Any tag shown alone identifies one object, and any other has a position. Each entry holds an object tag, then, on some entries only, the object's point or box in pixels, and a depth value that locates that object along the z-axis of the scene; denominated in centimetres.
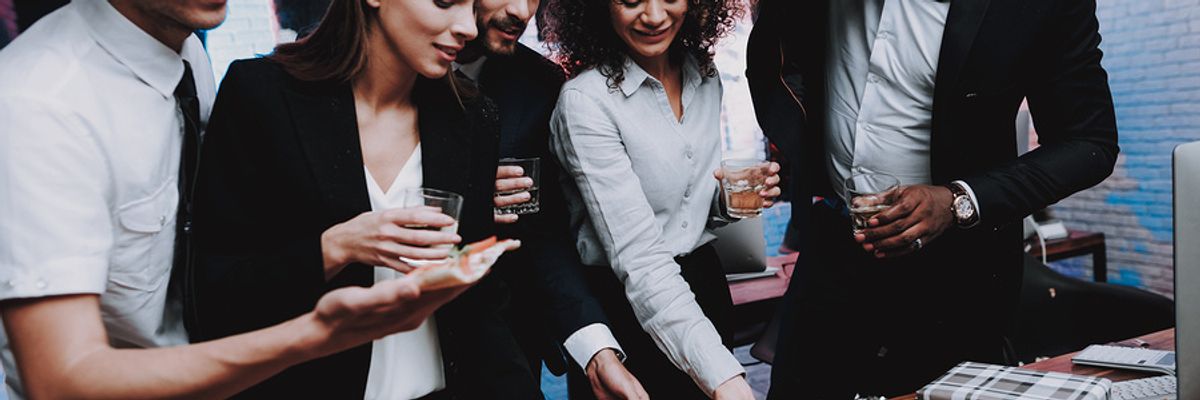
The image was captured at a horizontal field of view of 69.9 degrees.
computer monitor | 127
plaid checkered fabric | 139
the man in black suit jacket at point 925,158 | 183
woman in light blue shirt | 177
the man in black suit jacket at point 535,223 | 182
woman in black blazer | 125
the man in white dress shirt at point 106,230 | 95
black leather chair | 326
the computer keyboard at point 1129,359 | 174
